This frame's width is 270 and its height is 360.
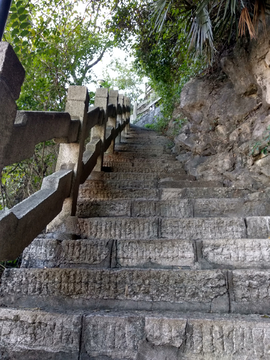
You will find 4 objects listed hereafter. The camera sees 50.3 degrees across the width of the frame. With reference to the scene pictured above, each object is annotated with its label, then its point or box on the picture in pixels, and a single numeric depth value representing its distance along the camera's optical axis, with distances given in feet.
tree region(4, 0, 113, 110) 13.03
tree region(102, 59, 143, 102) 68.83
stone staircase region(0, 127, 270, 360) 4.95
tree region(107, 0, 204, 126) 19.95
